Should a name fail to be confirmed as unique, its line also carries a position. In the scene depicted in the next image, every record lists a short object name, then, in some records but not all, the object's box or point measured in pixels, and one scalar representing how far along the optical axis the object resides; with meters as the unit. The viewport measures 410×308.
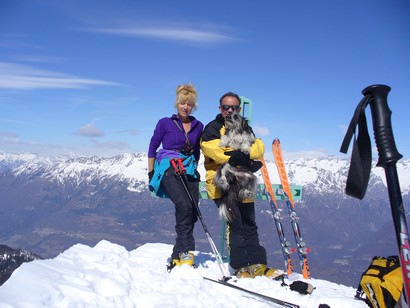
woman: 6.90
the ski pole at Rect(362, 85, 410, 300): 2.50
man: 6.48
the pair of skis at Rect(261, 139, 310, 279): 8.17
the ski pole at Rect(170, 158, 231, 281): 6.92
